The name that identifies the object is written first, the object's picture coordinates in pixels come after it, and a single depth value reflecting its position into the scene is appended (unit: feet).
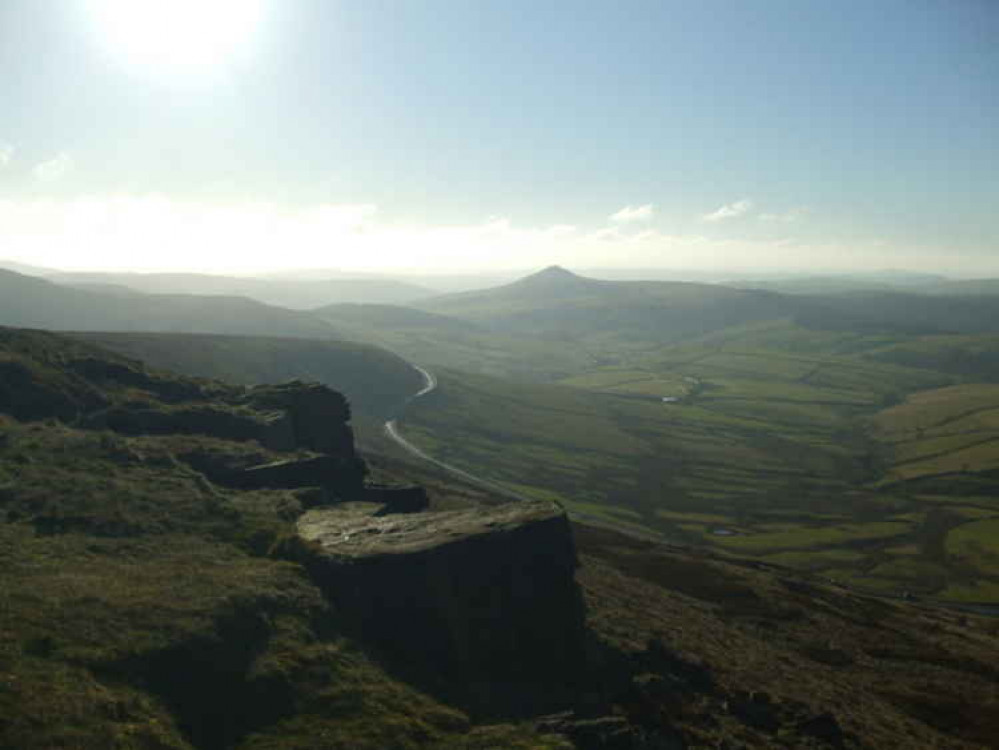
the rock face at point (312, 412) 236.84
